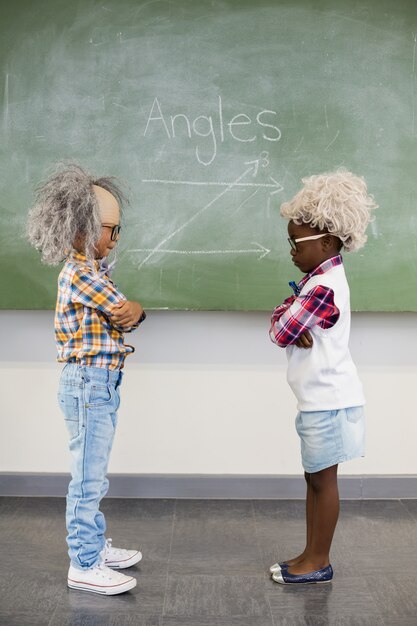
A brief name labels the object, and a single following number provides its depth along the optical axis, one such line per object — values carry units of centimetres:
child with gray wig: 236
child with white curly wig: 234
